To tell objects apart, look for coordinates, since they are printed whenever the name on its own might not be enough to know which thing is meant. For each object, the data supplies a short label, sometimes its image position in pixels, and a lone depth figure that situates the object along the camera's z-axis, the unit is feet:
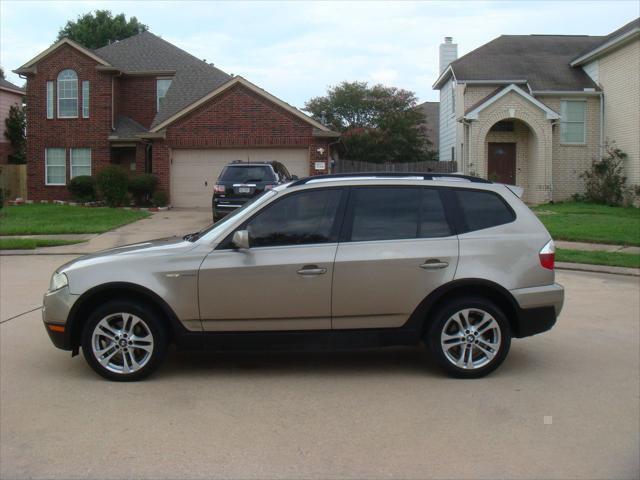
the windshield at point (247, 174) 59.82
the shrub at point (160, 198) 90.58
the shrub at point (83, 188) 94.73
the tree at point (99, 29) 195.62
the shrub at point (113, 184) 89.35
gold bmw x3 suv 20.33
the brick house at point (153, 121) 88.69
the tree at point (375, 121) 141.08
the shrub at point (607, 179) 88.79
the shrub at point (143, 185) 89.92
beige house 89.40
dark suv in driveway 59.16
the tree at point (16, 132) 126.31
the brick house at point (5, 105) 123.75
